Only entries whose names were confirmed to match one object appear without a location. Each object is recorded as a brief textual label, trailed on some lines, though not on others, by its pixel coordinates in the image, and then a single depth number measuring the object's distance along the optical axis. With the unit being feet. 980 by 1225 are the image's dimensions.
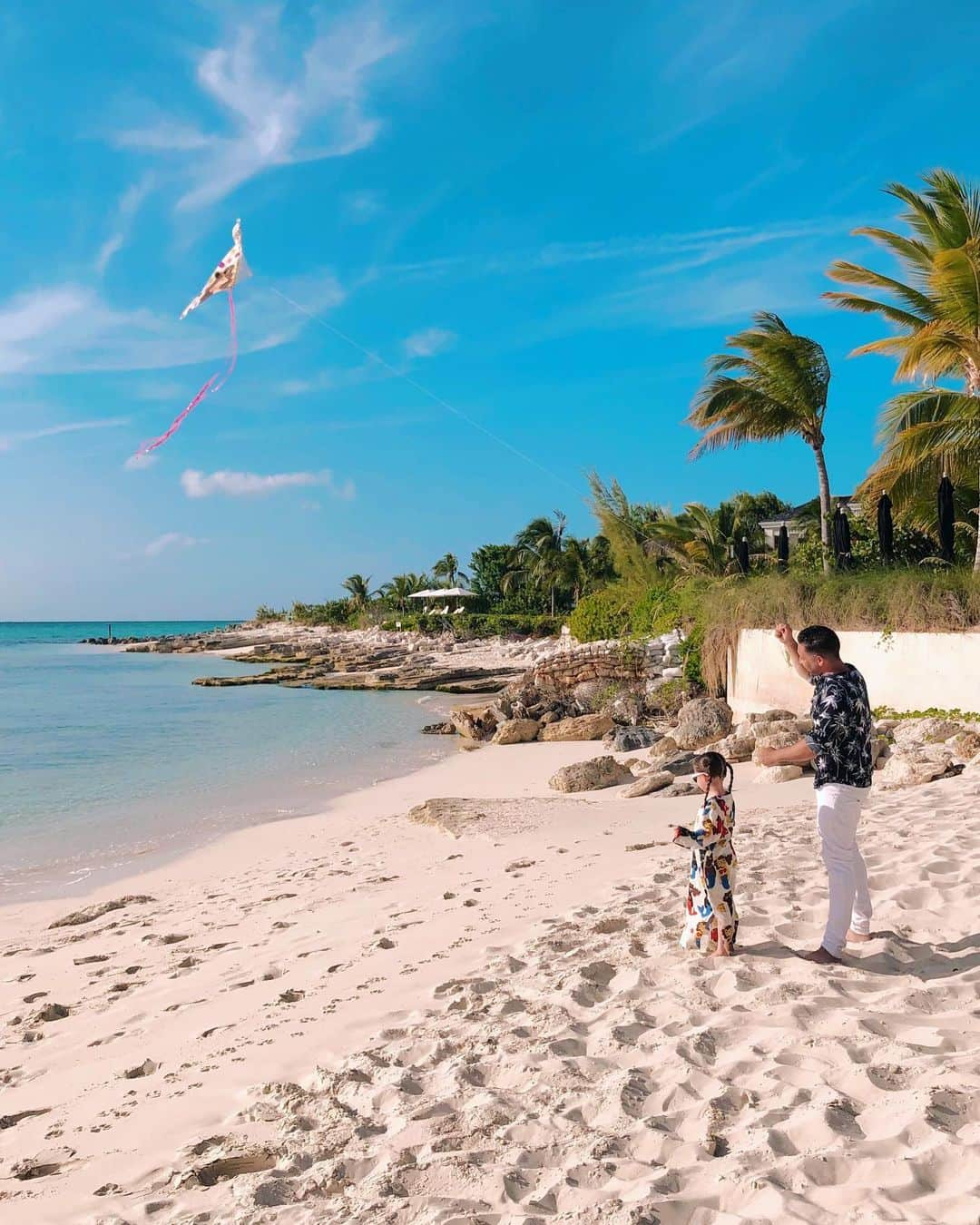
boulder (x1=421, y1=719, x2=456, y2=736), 62.75
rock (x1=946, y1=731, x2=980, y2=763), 30.32
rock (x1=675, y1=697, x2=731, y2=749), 42.93
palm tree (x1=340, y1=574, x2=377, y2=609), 242.78
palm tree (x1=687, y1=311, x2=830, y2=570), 61.67
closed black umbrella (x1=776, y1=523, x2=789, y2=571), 58.03
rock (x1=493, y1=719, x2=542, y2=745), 54.19
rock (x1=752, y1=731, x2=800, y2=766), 34.78
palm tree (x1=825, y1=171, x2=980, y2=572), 46.16
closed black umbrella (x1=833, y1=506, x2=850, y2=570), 49.67
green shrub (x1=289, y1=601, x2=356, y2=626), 245.04
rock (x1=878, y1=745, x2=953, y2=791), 28.35
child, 14.85
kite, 33.06
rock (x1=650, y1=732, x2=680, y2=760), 41.45
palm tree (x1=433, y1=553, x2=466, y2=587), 214.07
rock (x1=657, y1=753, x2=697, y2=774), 35.83
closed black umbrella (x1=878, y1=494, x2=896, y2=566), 48.70
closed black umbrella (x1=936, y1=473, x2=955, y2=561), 45.60
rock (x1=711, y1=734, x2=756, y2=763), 36.80
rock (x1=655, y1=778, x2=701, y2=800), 32.07
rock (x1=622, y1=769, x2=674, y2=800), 33.01
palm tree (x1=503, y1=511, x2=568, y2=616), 162.30
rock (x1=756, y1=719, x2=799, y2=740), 36.83
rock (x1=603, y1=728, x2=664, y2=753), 45.52
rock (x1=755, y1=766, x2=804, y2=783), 31.91
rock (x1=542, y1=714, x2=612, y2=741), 52.60
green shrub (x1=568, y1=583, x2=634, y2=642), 73.51
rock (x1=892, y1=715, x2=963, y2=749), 32.73
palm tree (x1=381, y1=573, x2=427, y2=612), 215.26
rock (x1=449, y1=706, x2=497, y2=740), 58.13
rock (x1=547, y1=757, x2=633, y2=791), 35.78
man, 14.06
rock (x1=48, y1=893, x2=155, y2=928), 23.70
